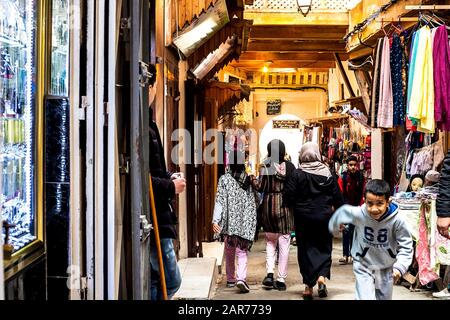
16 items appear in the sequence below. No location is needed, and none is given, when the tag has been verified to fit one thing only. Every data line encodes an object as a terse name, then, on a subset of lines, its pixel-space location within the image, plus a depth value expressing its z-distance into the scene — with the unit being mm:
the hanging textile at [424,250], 8156
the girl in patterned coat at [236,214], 8797
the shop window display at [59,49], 3613
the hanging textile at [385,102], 7703
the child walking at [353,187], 11891
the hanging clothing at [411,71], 7312
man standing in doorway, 4762
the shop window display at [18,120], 3105
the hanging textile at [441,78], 7000
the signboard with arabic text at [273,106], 29812
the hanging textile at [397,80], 7641
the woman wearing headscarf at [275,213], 8844
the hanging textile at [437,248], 7800
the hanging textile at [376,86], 7867
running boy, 5209
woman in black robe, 8445
